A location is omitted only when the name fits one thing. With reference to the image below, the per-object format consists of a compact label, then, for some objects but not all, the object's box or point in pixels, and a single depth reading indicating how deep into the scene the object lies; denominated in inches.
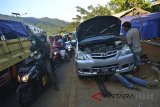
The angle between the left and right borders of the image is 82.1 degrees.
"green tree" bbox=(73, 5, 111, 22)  841.9
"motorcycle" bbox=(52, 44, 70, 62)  193.2
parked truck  102.6
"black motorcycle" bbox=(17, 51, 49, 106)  95.4
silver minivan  110.2
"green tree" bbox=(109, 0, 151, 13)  603.3
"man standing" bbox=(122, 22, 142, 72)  117.5
